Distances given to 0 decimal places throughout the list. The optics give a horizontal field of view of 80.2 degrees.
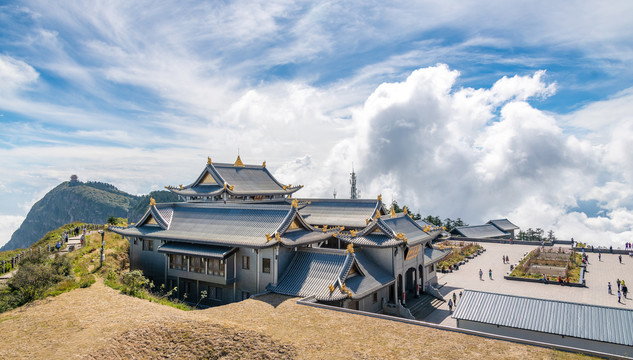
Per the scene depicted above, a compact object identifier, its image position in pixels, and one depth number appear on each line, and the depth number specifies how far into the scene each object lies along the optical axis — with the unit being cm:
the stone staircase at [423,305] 3088
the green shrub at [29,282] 2352
